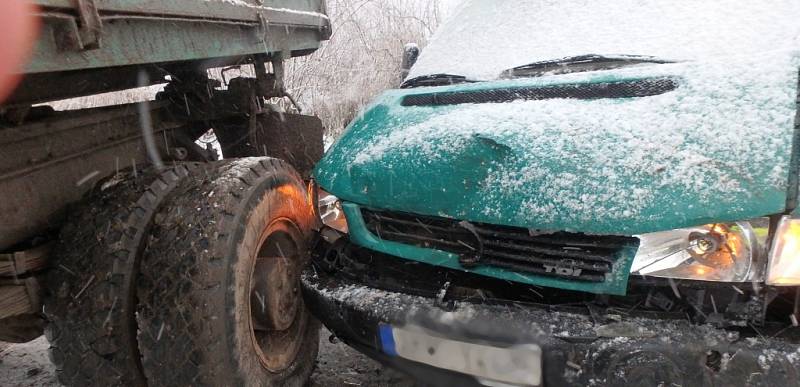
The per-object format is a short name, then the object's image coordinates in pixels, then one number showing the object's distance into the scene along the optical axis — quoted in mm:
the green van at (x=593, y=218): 1545
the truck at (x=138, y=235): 1826
